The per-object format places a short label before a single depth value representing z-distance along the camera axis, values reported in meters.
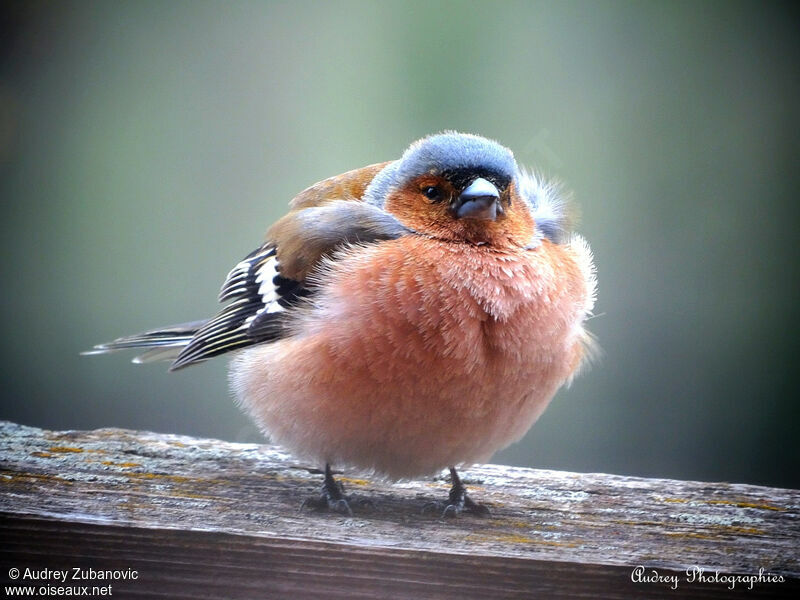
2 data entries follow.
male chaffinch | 2.30
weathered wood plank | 2.27
